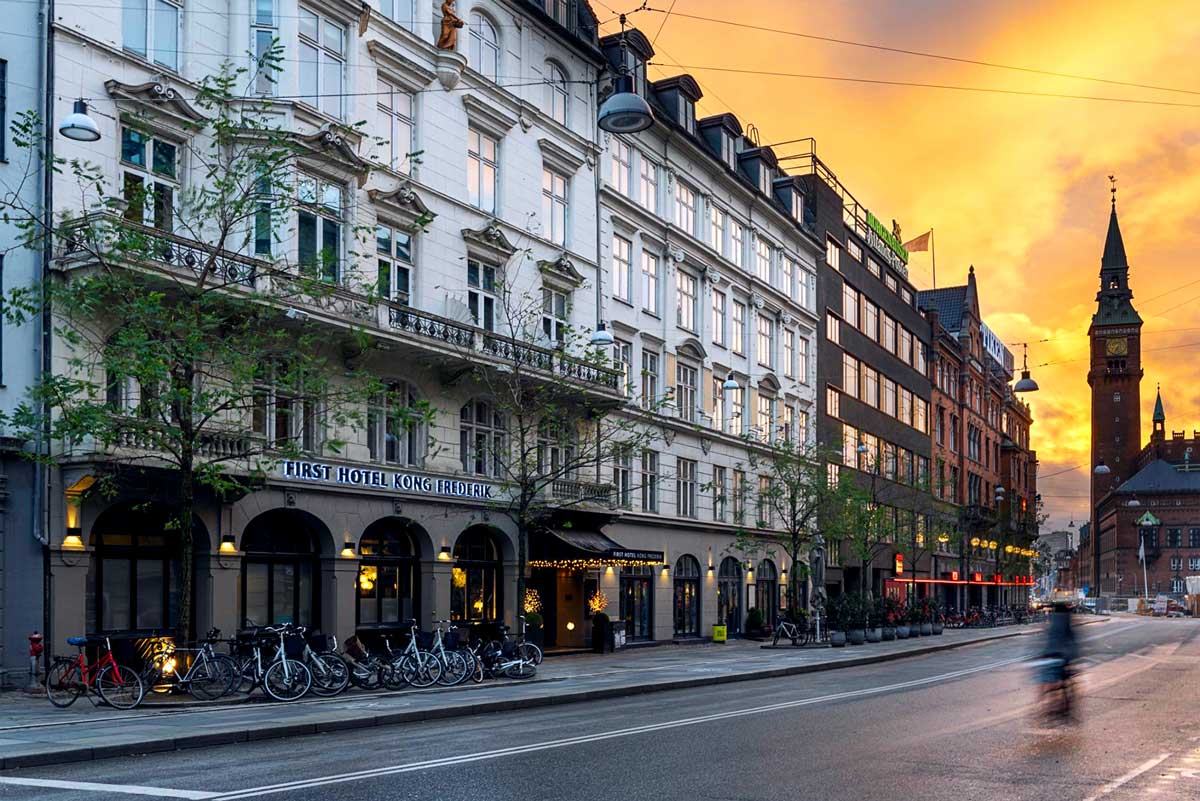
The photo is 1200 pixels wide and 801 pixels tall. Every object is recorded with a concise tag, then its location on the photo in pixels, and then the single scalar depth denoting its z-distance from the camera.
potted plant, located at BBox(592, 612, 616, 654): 38.44
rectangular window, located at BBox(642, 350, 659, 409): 42.97
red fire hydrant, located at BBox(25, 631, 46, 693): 21.84
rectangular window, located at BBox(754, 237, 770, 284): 53.31
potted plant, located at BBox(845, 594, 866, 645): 46.38
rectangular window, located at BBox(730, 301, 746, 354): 50.66
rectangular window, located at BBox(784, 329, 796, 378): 56.12
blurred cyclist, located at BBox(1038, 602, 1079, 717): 19.73
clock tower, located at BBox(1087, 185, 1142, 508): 172.88
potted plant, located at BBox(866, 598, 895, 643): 48.84
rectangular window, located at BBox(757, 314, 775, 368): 53.41
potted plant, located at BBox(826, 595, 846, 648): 45.91
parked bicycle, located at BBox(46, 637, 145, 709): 20.02
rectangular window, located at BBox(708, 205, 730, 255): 48.84
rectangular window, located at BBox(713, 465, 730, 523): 48.28
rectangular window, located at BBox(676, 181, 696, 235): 46.38
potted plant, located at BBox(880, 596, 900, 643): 50.72
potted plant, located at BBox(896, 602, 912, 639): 52.61
